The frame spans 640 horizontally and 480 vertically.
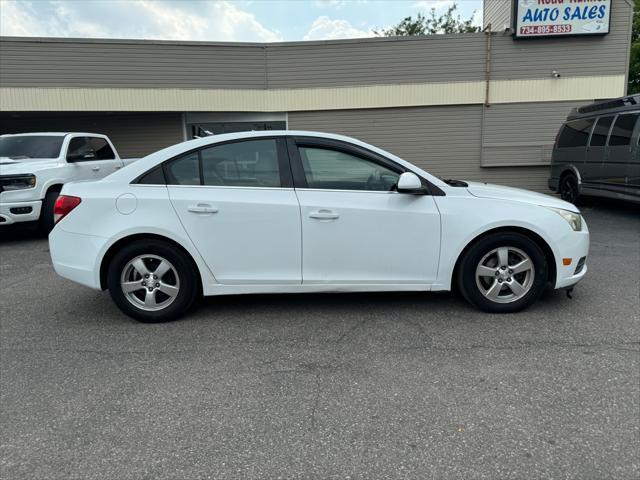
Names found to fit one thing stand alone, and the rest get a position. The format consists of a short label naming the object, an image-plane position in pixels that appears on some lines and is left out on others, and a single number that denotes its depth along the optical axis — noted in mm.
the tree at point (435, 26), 29719
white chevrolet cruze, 3910
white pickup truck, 7504
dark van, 8633
